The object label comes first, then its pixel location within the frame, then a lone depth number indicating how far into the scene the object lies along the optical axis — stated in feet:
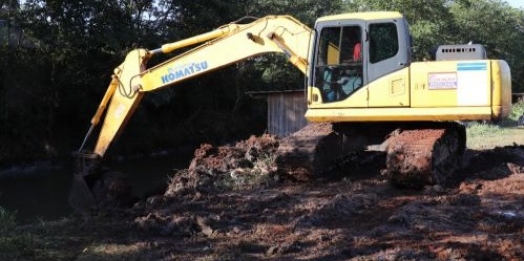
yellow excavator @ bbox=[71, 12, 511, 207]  27.53
